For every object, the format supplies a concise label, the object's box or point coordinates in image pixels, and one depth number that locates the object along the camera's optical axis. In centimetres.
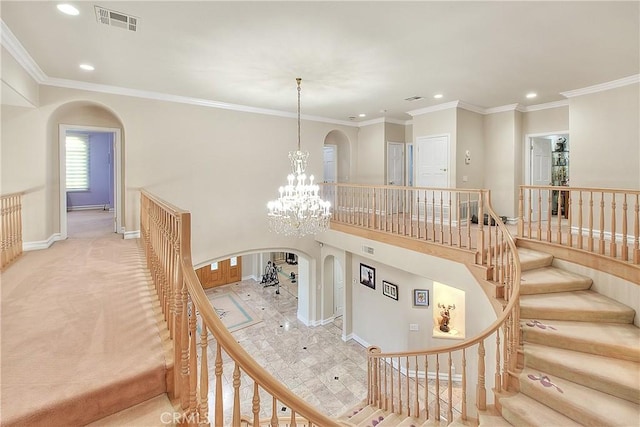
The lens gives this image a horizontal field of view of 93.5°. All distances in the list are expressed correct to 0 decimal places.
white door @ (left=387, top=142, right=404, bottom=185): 847
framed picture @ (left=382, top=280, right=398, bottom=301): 718
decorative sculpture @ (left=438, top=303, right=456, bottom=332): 727
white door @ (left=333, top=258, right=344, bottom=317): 907
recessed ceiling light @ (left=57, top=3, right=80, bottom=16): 284
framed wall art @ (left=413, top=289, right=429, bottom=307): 692
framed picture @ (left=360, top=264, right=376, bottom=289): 768
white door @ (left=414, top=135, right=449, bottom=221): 687
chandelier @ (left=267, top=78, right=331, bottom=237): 469
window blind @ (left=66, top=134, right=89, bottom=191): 835
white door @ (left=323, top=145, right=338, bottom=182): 924
